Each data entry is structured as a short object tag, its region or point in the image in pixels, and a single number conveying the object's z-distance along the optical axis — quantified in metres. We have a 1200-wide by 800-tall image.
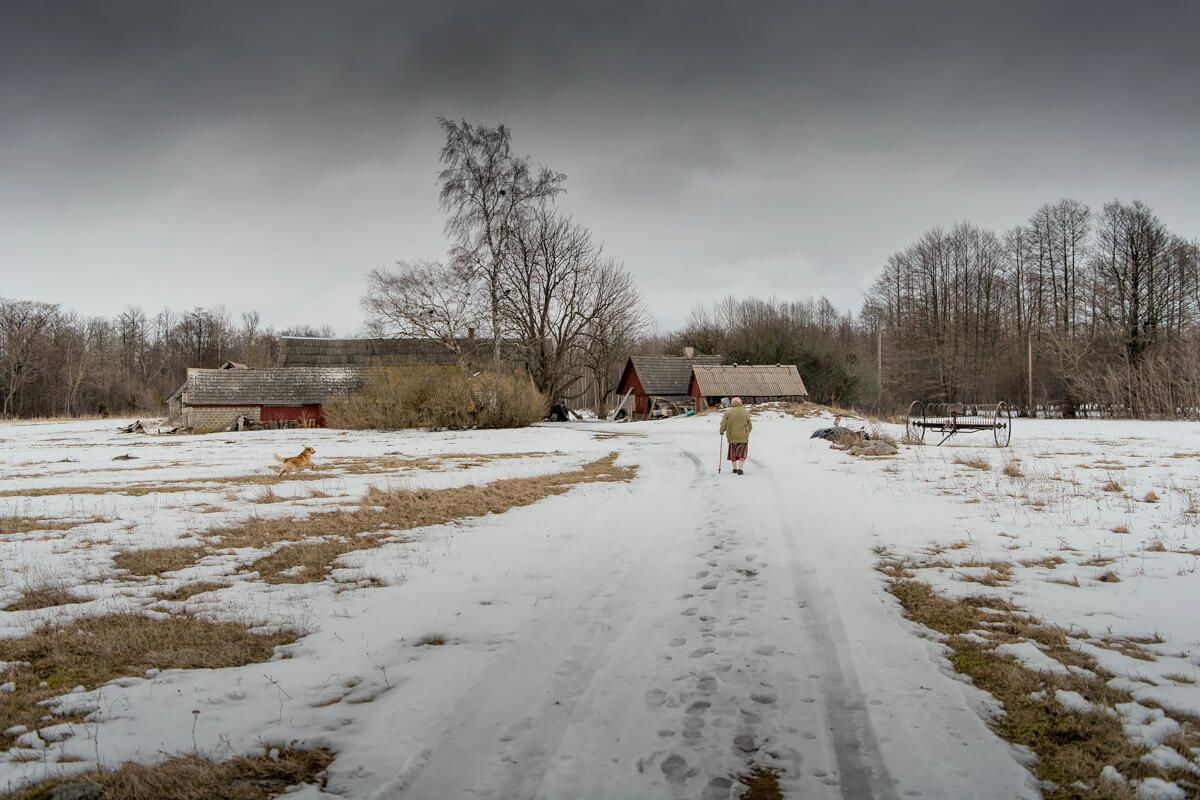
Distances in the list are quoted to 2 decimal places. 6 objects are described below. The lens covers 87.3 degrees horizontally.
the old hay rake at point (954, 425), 16.80
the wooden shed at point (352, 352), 44.47
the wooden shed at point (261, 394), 39.25
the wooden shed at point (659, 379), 47.12
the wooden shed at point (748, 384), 43.72
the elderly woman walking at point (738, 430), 13.08
